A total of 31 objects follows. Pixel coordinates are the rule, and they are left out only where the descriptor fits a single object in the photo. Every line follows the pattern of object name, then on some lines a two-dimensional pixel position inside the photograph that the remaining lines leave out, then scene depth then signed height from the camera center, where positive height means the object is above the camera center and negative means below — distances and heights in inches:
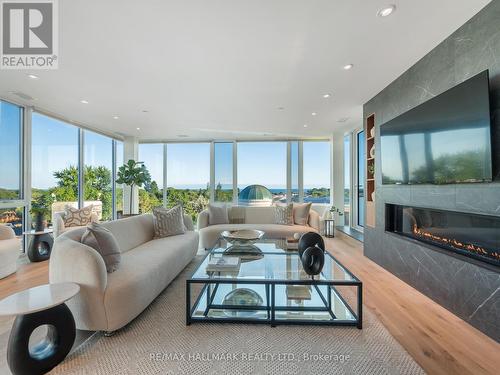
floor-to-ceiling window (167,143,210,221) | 265.6 +16.4
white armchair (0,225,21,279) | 114.4 -30.7
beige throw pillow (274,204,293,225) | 183.2 -21.6
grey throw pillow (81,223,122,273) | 75.5 -18.0
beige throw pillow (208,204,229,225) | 185.2 -21.3
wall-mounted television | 70.8 +18.3
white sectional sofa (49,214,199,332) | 66.4 -29.2
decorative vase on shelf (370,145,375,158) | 145.3 +22.7
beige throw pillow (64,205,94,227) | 162.0 -19.2
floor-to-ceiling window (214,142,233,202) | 261.4 +14.7
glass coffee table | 74.0 -40.7
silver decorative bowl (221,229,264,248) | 114.1 -24.5
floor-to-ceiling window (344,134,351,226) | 234.1 +5.8
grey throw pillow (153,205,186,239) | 135.0 -19.9
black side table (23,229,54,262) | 141.7 -34.8
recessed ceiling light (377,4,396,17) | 69.5 +54.6
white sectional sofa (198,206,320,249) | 164.4 -28.9
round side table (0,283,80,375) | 52.6 -33.2
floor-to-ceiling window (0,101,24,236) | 146.2 +15.6
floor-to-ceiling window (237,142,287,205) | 260.7 +22.0
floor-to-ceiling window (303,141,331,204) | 254.5 +20.1
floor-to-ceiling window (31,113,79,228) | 166.5 +21.5
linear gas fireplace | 75.2 -17.6
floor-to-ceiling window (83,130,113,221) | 208.8 +16.7
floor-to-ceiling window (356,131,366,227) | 221.5 +8.3
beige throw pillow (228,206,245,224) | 193.6 -22.4
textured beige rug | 57.3 -44.7
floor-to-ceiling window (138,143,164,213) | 268.2 +16.3
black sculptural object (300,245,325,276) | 78.1 -25.0
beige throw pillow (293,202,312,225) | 184.4 -21.0
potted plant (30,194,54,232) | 148.5 -12.8
